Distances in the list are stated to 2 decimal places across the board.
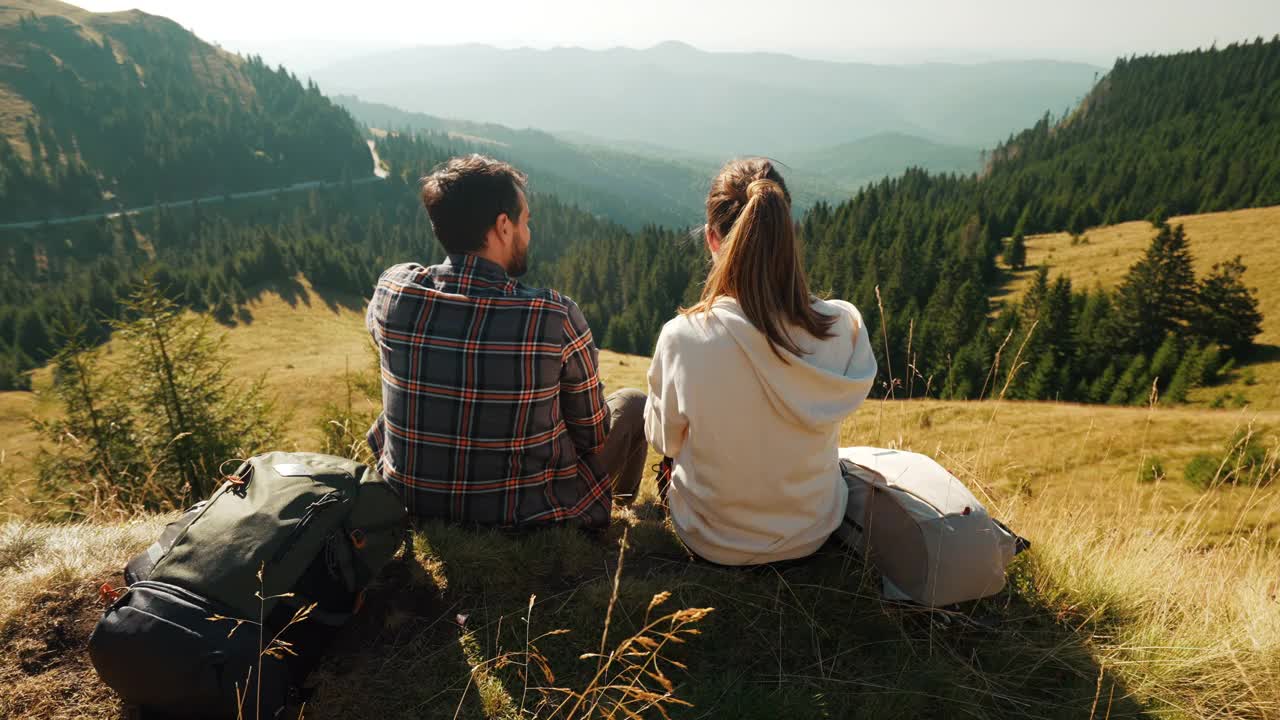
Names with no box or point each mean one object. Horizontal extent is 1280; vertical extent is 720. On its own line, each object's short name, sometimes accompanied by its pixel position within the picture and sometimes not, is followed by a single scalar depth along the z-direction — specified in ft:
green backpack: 6.73
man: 10.14
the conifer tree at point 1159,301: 161.99
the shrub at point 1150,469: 53.16
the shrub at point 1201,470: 50.62
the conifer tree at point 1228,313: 148.05
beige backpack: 9.50
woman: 9.23
